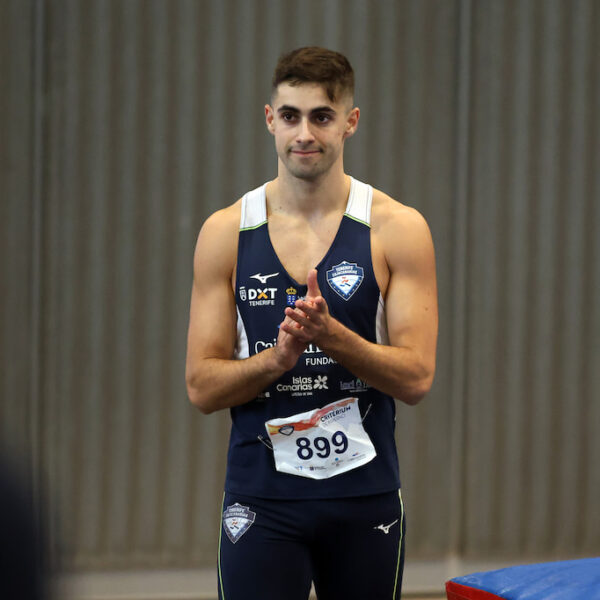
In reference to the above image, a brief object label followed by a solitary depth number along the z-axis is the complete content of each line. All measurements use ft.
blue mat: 28.92
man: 28.37
